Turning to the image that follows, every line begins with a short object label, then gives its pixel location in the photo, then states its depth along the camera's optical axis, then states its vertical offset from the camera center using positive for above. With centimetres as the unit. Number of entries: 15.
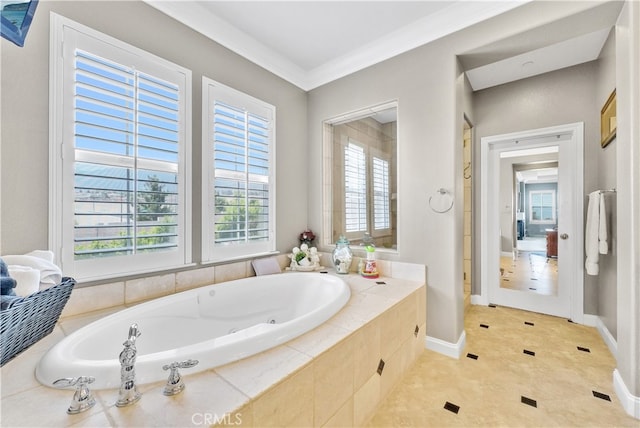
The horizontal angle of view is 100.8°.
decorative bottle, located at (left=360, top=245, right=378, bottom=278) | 239 -46
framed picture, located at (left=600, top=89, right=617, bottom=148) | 202 +78
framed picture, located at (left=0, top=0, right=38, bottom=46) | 88 +68
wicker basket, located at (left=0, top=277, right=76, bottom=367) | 95 -41
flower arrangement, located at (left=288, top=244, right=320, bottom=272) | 266 -45
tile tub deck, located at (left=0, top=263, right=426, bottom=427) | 78 -59
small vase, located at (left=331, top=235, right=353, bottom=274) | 254 -40
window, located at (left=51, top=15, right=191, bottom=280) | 147 +37
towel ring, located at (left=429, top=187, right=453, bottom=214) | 208 +12
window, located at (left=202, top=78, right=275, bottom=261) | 212 +36
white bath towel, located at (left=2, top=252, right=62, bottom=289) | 117 -23
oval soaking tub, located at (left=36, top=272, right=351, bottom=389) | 94 -57
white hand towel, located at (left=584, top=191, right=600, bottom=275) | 219 -15
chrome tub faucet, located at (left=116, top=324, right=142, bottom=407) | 82 -51
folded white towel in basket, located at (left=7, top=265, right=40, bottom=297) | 105 -26
